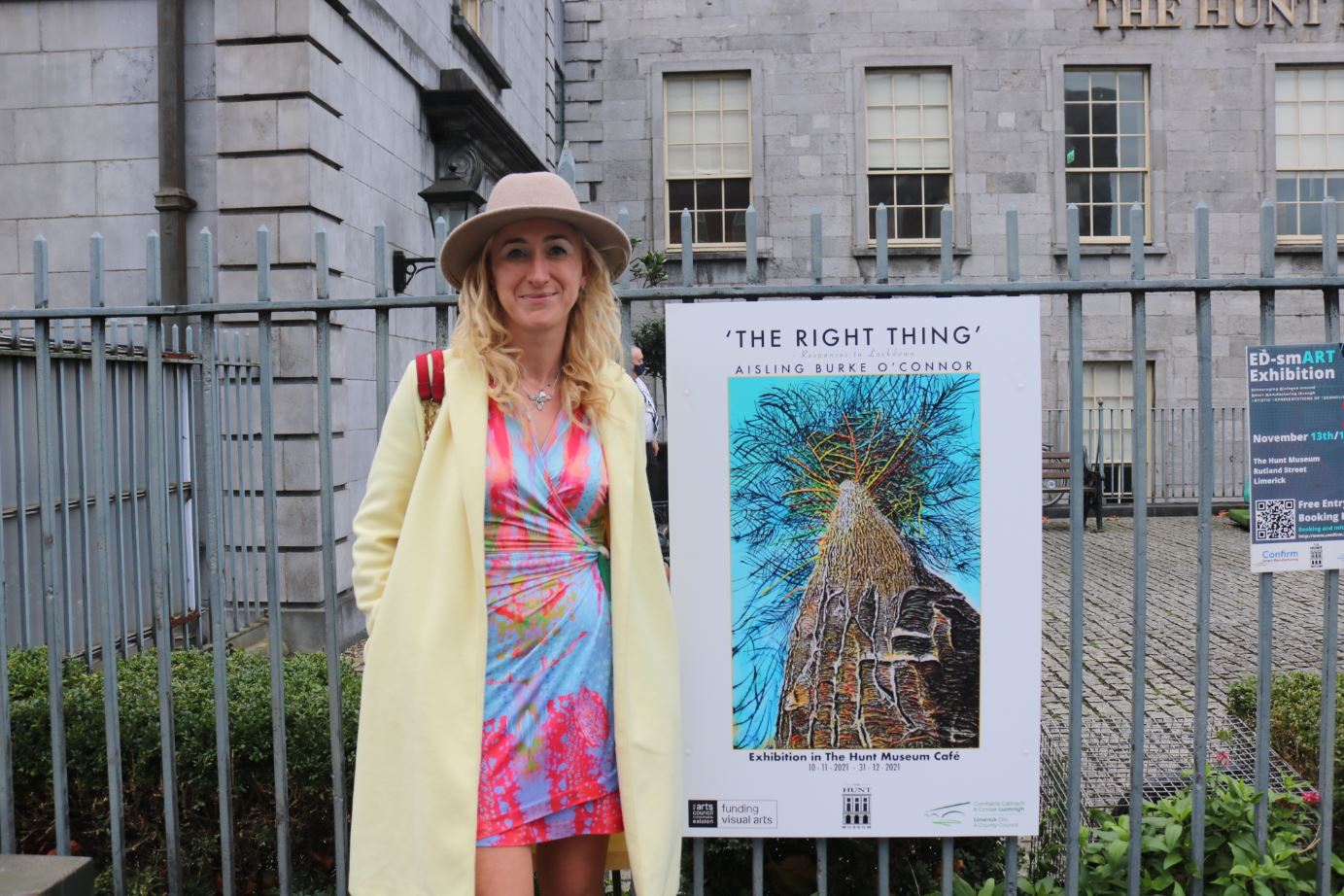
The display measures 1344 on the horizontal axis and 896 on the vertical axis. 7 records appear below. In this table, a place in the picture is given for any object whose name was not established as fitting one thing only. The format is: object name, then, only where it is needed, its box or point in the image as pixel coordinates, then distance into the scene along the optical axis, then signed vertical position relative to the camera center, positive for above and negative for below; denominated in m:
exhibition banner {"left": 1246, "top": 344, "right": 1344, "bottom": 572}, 2.80 -0.10
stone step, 2.62 -1.14
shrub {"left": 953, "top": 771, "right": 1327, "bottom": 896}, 2.80 -1.20
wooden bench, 13.25 -0.75
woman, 2.09 -0.37
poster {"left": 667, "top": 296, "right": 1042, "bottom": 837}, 2.71 -0.36
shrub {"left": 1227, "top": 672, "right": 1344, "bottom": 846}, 3.65 -1.09
